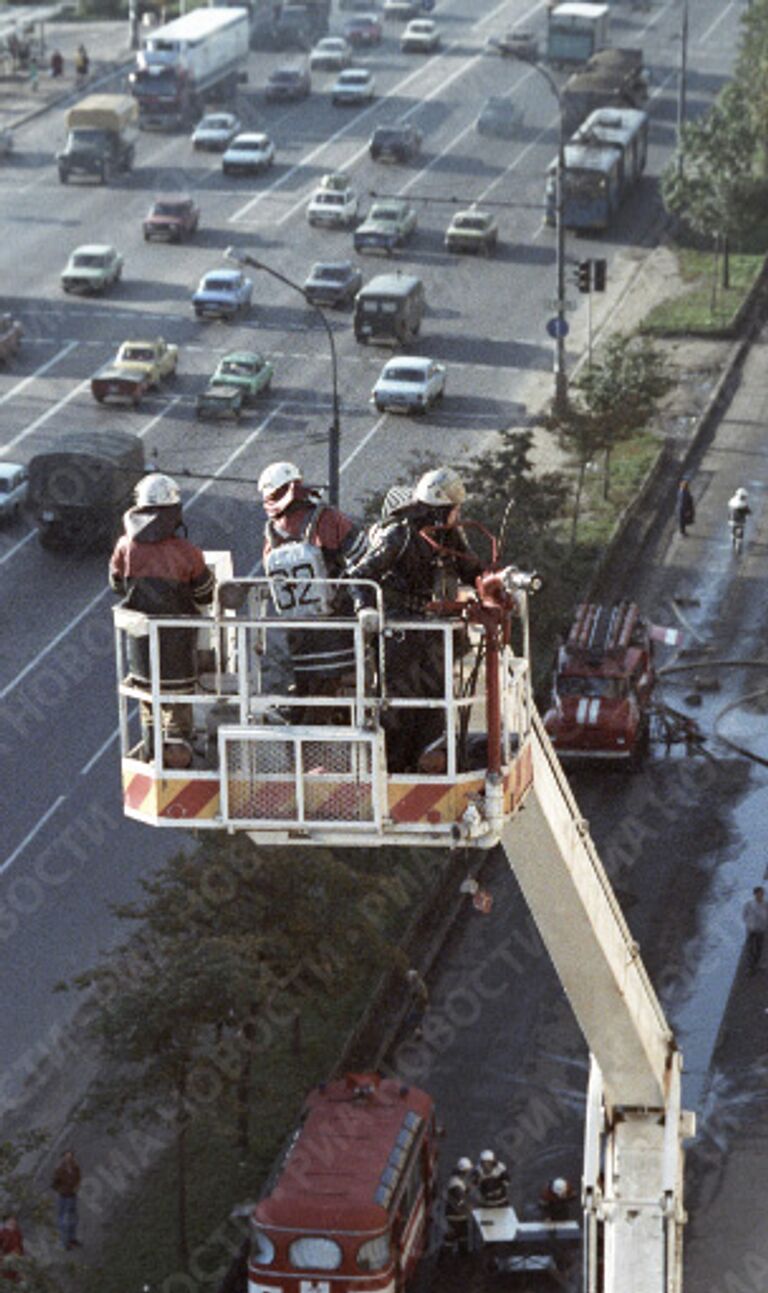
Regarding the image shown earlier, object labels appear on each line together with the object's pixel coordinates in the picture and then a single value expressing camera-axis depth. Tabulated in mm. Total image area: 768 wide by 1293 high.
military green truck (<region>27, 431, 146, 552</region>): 63688
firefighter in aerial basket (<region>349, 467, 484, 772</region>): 21469
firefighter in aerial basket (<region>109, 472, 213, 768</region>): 21828
